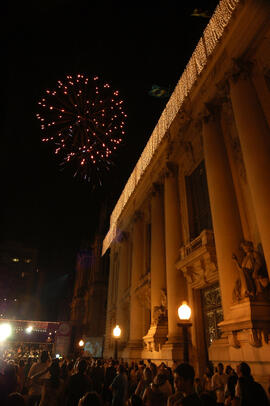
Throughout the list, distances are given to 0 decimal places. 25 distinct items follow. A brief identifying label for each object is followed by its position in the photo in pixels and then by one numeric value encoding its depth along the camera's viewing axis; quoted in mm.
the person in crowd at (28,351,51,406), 6254
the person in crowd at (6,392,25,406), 3559
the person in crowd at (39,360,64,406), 5236
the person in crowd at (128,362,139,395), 10195
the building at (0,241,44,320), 94812
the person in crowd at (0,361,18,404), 4702
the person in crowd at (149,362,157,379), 10062
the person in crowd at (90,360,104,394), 9117
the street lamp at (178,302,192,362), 7860
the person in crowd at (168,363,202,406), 3752
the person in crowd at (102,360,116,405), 8844
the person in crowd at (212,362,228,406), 7775
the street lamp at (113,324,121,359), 15680
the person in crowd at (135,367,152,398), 7395
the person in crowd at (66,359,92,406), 5348
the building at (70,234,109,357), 45750
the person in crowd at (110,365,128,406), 7107
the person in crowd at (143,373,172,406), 5346
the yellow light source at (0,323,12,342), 23259
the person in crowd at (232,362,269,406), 4146
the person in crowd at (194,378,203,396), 7694
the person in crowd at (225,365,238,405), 5623
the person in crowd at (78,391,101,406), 3365
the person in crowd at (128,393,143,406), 3709
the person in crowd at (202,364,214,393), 8634
